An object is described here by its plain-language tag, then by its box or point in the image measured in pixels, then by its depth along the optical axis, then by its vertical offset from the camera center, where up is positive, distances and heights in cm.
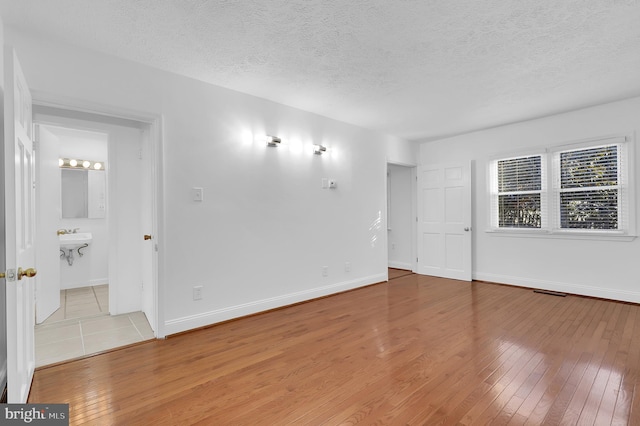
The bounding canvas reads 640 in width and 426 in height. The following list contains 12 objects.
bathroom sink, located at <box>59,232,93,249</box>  477 -37
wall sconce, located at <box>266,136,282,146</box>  387 +89
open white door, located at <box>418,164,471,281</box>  550 -17
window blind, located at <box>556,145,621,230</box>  423 +30
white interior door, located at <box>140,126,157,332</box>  319 -21
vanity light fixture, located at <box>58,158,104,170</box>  533 +88
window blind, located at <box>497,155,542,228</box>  491 +30
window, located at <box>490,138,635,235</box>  419 +29
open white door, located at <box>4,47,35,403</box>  165 -9
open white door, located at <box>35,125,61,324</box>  351 -11
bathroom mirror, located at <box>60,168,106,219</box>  535 +38
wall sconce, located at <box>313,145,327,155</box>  443 +89
